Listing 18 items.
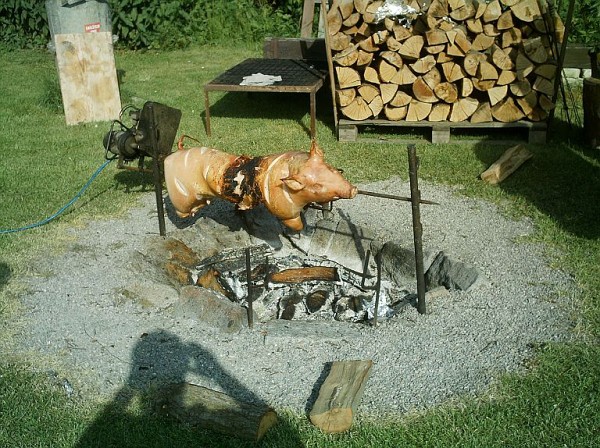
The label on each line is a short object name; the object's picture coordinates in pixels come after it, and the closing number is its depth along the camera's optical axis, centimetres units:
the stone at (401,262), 534
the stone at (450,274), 500
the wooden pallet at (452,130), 823
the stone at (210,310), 451
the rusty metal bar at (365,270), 535
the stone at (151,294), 473
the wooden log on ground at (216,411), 364
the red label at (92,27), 957
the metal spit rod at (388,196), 430
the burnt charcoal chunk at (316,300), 513
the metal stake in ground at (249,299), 446
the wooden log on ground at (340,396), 369
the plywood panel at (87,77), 905
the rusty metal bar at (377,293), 452
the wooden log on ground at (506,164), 707
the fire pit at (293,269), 504
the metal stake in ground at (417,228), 429
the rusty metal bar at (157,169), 525
